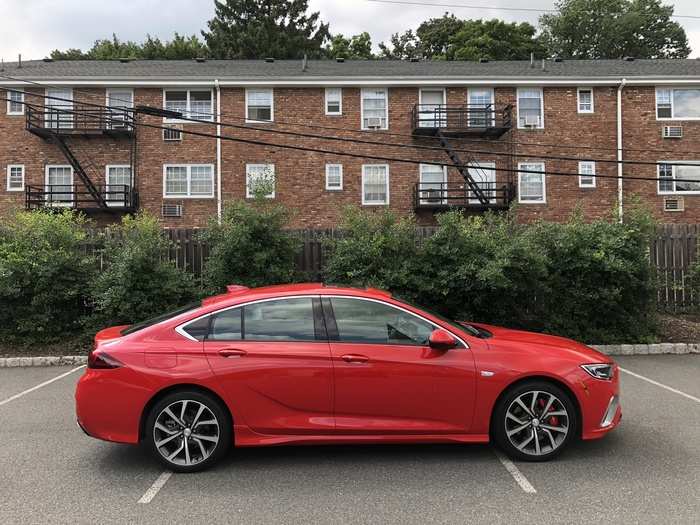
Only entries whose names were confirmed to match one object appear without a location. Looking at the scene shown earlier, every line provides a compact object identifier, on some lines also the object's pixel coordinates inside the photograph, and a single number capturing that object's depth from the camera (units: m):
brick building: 21.98
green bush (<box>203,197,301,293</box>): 9.70
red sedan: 4.36
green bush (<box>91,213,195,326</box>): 9.30
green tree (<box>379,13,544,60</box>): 42.72
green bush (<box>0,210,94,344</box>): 9.48
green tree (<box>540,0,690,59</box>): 45.25
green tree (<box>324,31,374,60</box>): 44.53
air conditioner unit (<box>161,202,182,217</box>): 21.94
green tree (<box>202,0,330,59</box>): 38.97
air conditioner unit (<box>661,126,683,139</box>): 22.53
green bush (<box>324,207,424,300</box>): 9.48
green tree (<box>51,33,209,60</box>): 41.53
